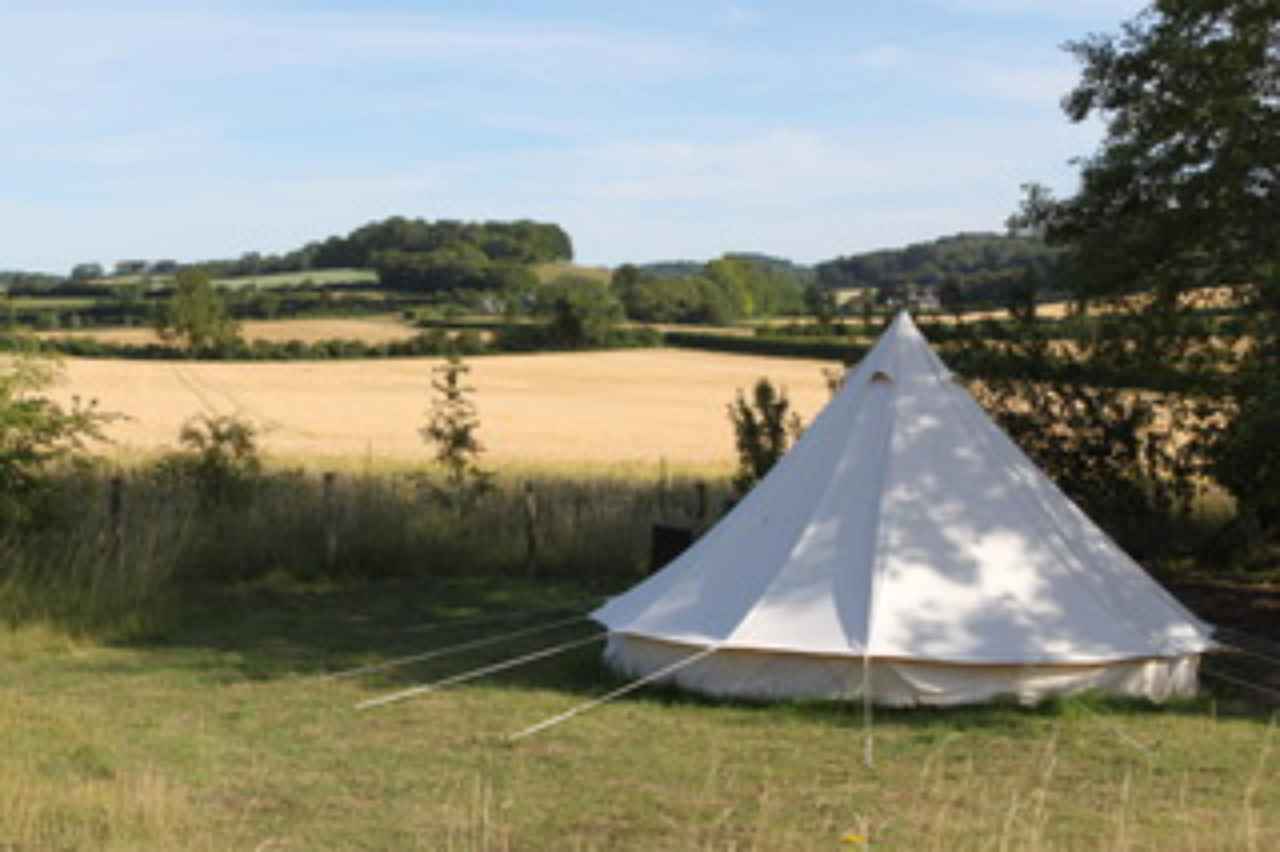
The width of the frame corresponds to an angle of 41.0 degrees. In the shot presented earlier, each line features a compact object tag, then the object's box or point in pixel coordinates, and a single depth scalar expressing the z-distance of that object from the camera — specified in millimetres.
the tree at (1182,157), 13477
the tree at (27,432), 14156
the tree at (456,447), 17891
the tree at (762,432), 17844
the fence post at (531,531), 16766
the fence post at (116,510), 14983
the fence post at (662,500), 17797
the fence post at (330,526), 16281
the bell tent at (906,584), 9984
